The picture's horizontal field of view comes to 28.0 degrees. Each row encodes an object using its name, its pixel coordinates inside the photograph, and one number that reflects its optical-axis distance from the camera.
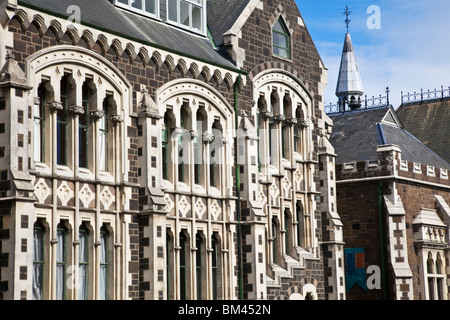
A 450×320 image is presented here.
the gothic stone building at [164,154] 26.48
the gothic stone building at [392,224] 42.69
